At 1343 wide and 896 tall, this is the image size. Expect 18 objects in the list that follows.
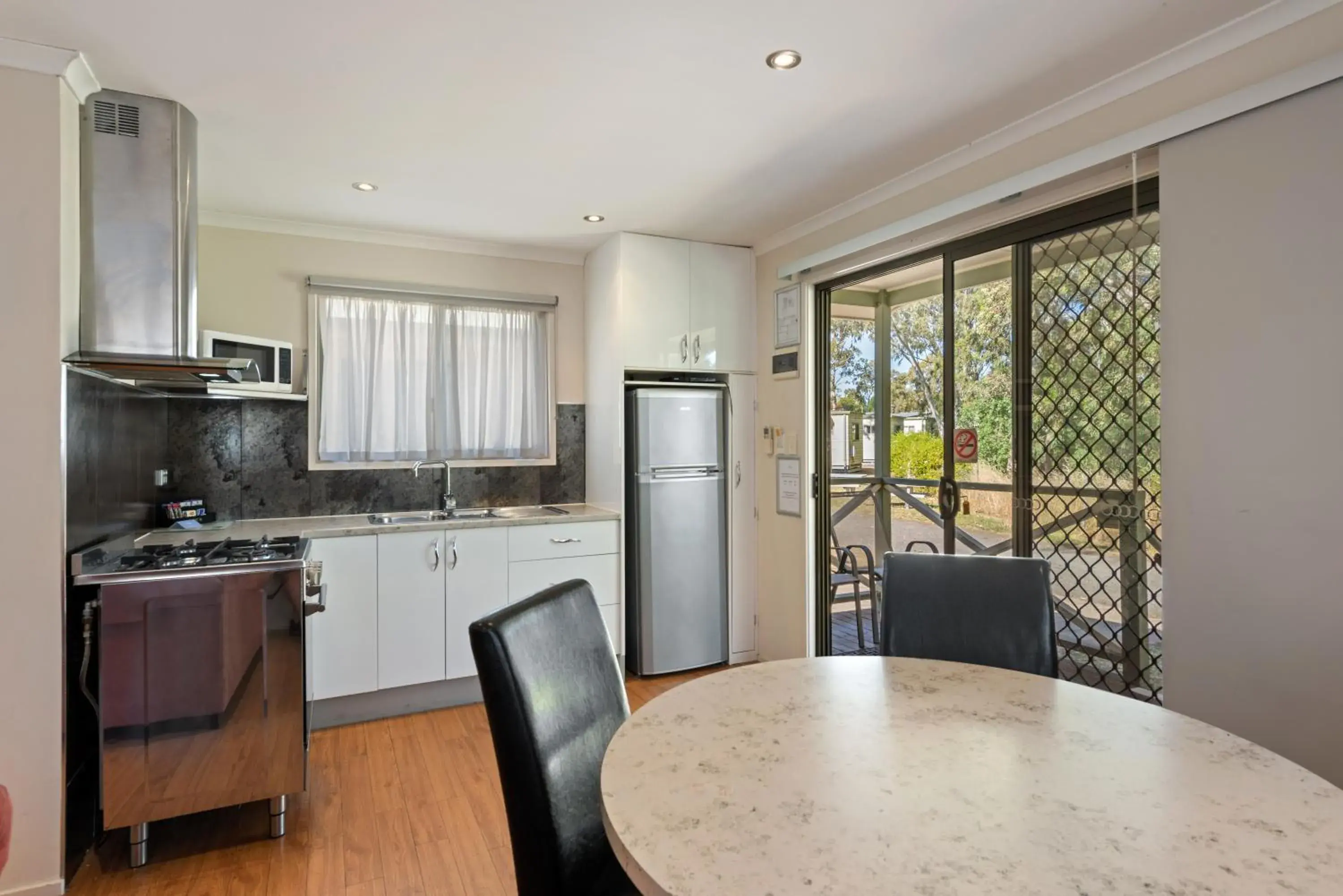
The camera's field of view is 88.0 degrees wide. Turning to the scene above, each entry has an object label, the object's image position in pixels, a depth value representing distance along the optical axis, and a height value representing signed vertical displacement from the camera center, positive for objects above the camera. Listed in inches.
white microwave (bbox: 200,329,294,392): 124.9 +18.6
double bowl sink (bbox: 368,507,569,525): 143.9 -13.3
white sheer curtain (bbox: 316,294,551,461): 145.7 +16.3
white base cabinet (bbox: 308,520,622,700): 125.2 -26.4
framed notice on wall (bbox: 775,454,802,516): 150.6 -7.4
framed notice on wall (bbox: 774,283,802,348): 149.7 +29.7
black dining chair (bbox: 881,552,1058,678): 72.4 -17.4
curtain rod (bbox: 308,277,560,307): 143.1 +35.6
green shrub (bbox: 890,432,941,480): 122.1 -1.0
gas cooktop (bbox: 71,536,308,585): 84.7 -13.7
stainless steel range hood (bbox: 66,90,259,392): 87.0 +28.1
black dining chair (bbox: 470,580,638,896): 45.2 -20.3
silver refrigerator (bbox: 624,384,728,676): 151.3 -16.9
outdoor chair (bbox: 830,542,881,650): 141.1 -26.6
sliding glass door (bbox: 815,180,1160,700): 91.6 +5.5
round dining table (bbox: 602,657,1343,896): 32.4 -19.8
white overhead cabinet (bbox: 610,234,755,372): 151.0 +33.2
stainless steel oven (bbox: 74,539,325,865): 85.1 -28.6
